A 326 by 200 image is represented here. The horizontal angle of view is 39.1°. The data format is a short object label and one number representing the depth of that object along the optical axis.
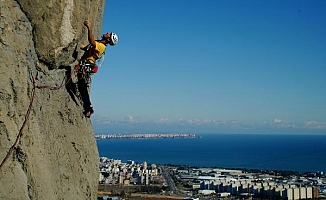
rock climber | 5.67
